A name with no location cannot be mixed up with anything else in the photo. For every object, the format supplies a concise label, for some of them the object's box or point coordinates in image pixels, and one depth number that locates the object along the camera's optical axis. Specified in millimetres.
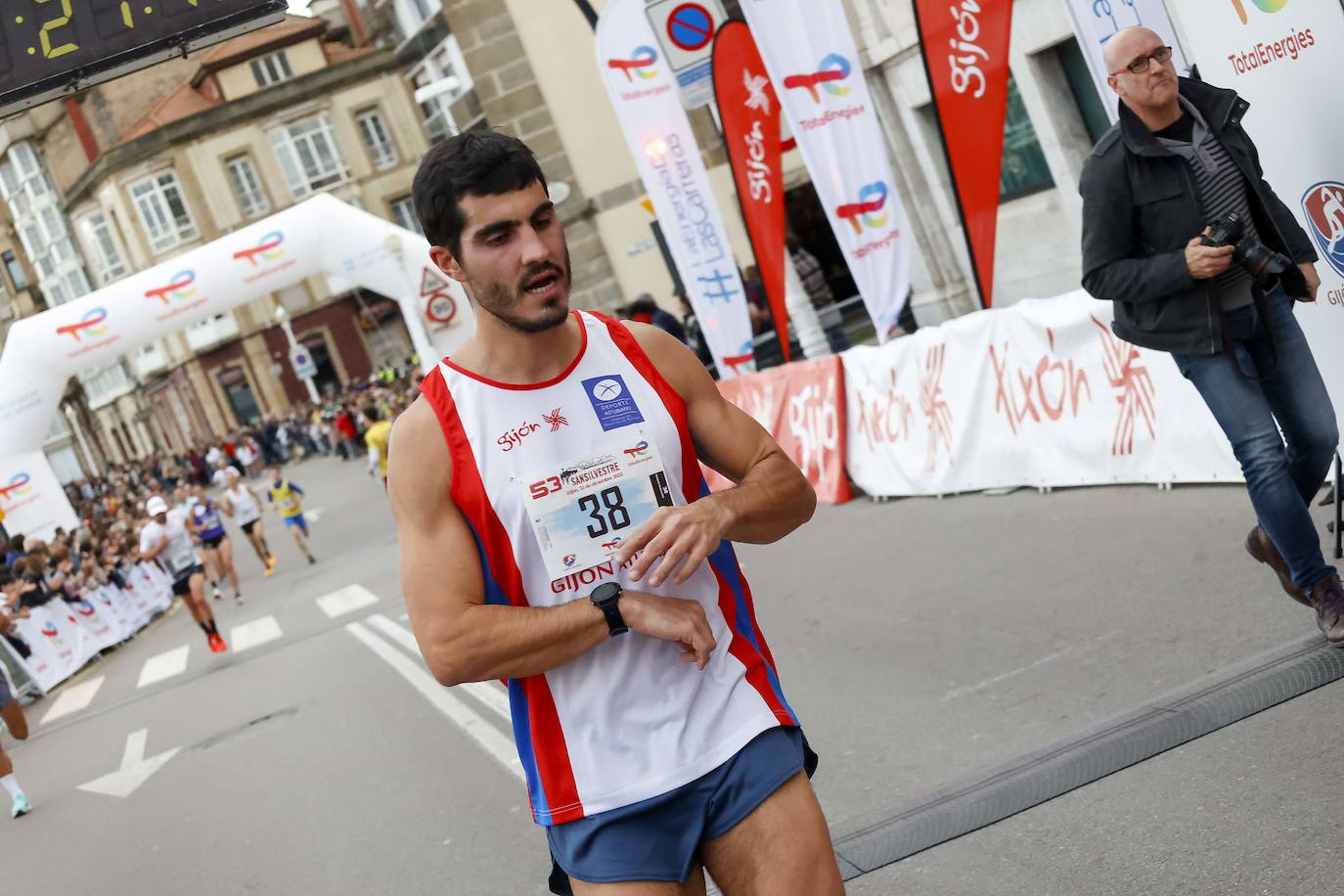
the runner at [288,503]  26125
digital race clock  8477
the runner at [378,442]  23234
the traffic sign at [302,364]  56938
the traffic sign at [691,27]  14750
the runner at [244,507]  26172
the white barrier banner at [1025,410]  9172
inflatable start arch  24047
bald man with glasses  5234
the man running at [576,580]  2848
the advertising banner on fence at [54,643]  21547
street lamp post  58109
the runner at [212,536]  23938
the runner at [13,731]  11695
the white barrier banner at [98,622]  23938
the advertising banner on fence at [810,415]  13516
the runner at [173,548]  19797
